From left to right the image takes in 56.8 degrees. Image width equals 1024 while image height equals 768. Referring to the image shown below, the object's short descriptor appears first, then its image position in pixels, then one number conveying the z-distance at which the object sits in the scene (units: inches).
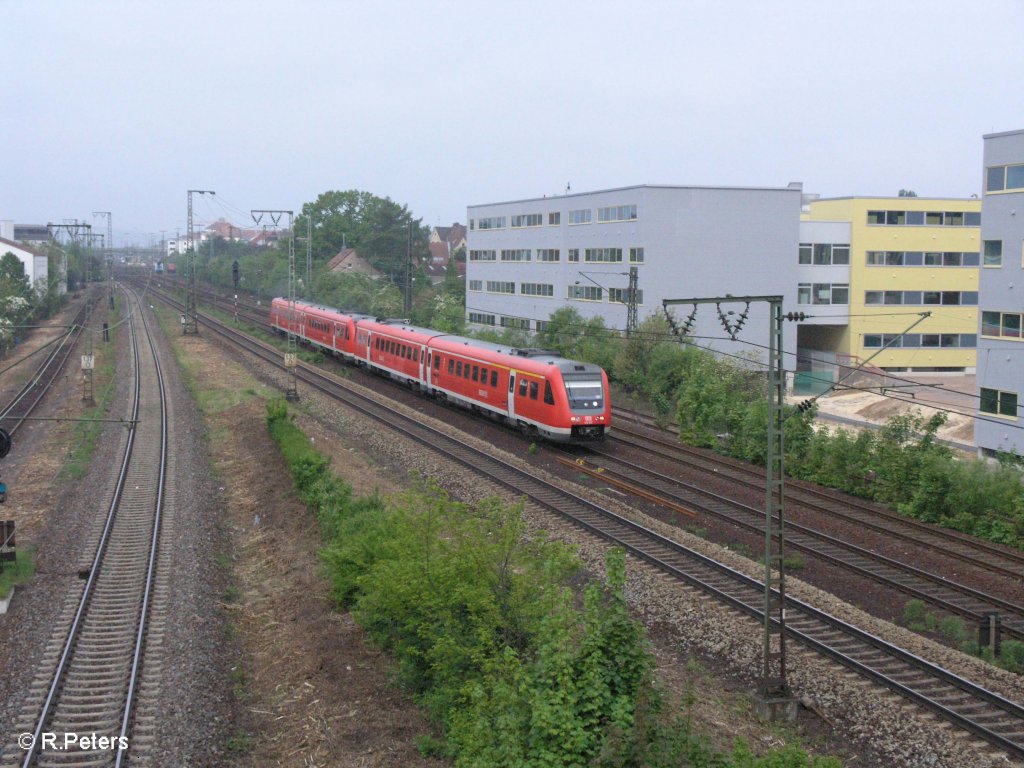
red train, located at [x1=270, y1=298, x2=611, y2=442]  976.3
